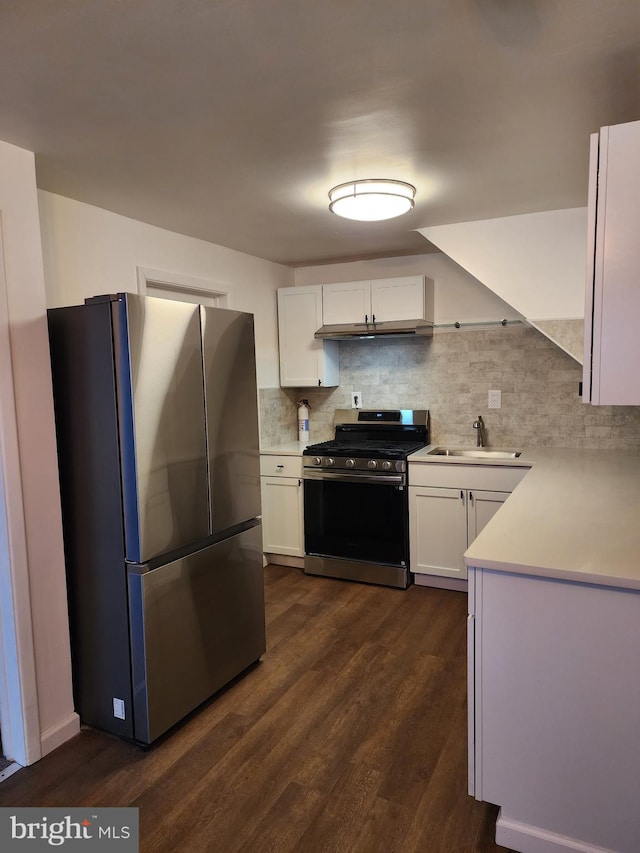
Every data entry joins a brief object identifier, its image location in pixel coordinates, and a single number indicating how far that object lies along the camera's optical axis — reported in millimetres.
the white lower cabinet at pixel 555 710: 1535
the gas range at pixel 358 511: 3705
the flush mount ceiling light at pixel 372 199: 2580
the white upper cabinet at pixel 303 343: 4289
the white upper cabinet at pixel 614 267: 1443
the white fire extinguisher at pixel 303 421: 4613
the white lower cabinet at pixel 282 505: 4035
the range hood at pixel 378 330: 3900
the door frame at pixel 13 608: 2045
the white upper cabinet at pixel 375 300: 3916
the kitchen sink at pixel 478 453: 3795
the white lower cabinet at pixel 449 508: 3461
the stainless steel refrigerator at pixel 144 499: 2109
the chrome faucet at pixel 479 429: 4008
